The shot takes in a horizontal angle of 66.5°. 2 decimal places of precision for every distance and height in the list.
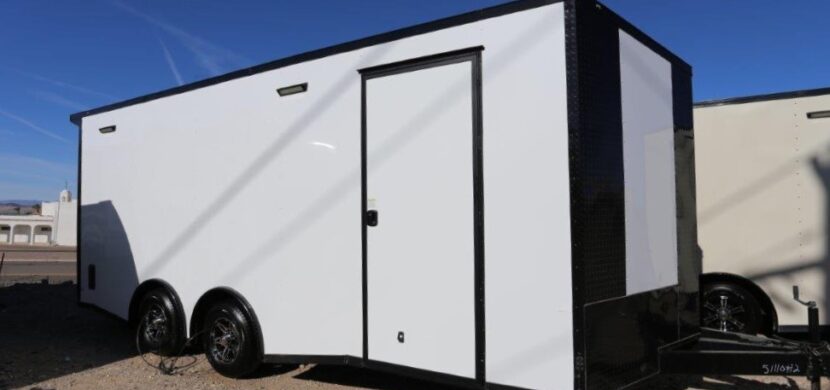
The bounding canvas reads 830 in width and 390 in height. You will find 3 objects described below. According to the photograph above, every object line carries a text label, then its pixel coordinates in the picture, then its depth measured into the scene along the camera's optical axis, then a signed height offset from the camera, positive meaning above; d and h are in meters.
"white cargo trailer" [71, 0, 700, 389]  3.37 +0.07
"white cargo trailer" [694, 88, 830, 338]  5.74 +0.06
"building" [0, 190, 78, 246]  23.19 -0.31
